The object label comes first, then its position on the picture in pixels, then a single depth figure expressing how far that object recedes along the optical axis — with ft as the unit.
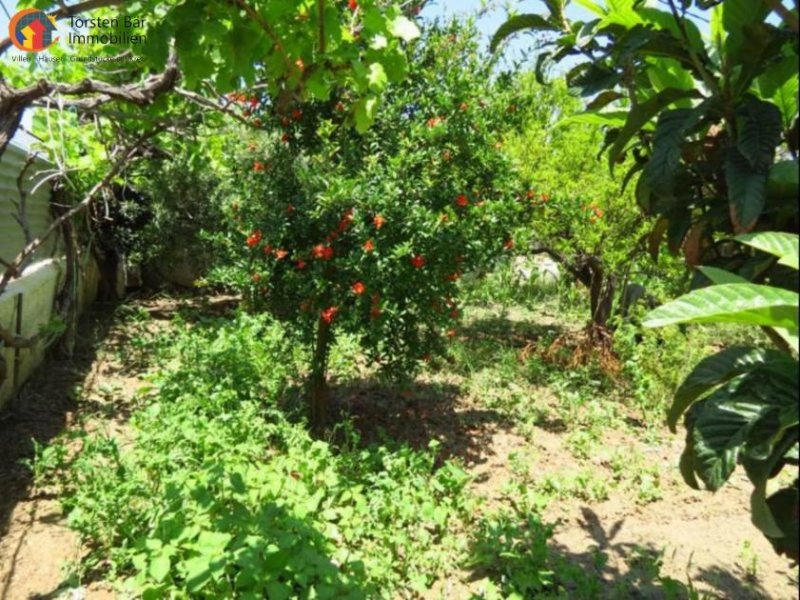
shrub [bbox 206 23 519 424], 14.07
